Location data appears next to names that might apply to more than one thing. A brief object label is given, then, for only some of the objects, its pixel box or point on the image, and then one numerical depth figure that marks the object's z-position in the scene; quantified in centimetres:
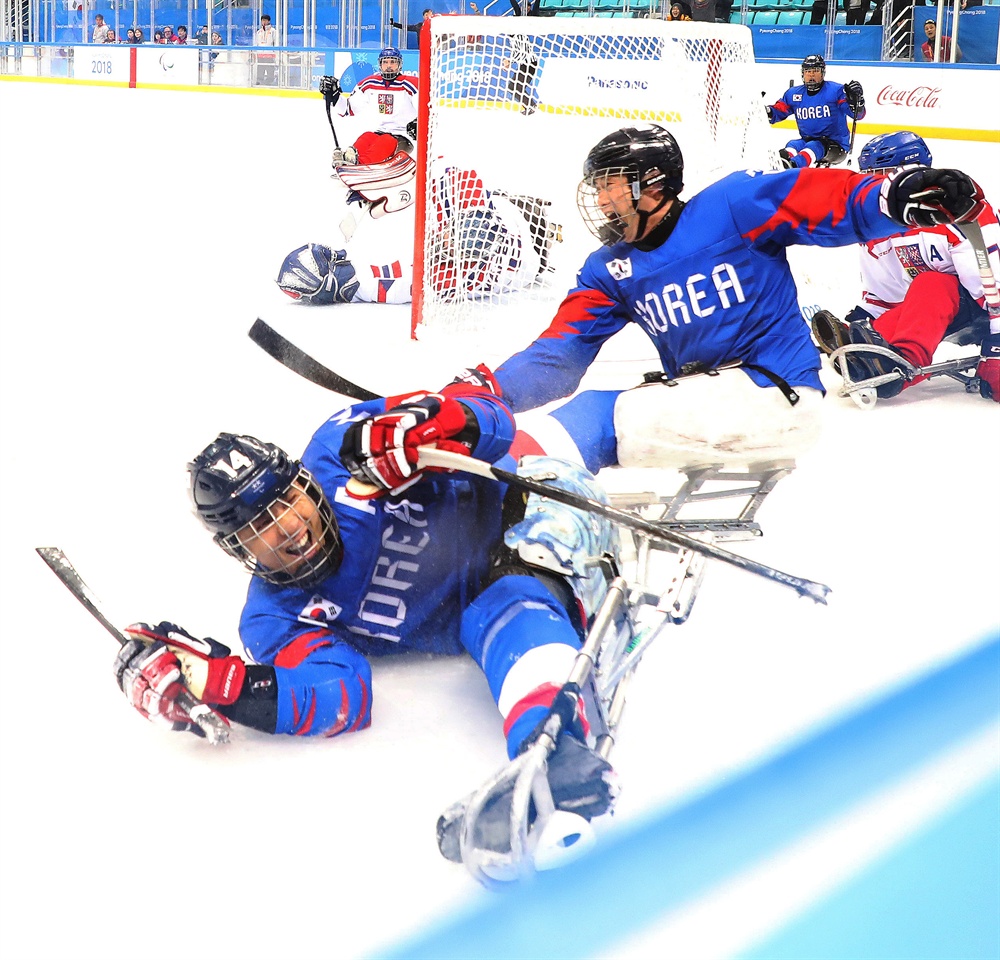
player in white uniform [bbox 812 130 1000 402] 388
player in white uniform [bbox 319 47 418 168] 761
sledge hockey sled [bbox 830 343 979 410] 380
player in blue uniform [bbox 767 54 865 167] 804
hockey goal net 438
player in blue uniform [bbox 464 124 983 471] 263
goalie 446
